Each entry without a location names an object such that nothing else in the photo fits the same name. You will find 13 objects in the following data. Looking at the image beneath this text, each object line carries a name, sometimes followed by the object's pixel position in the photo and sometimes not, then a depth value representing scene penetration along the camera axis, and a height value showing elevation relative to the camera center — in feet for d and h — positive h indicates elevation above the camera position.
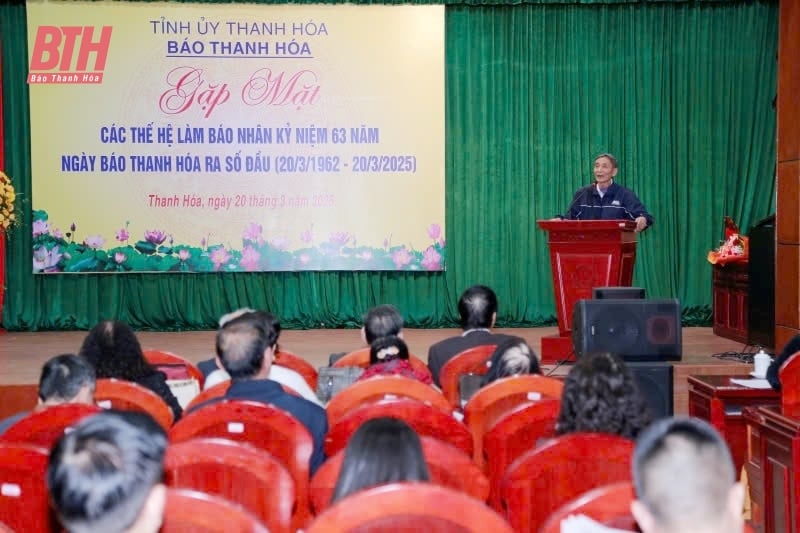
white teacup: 14.58 -1.65
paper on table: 13.83 -1.83
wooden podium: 22.07 -0.33
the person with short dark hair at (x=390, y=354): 13.24 -1.39
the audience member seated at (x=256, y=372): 10.53 -1.30
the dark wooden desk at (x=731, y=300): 26.23 -1.43
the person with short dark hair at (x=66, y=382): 10.55 -1.32
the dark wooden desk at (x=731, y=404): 13.87 -2.11
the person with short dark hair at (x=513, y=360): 12.39 -1.34
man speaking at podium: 23.82 +1.01
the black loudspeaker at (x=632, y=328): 16.74 -1.31
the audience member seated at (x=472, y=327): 15.89 -1.24
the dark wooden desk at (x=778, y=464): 10.75 -2.32
